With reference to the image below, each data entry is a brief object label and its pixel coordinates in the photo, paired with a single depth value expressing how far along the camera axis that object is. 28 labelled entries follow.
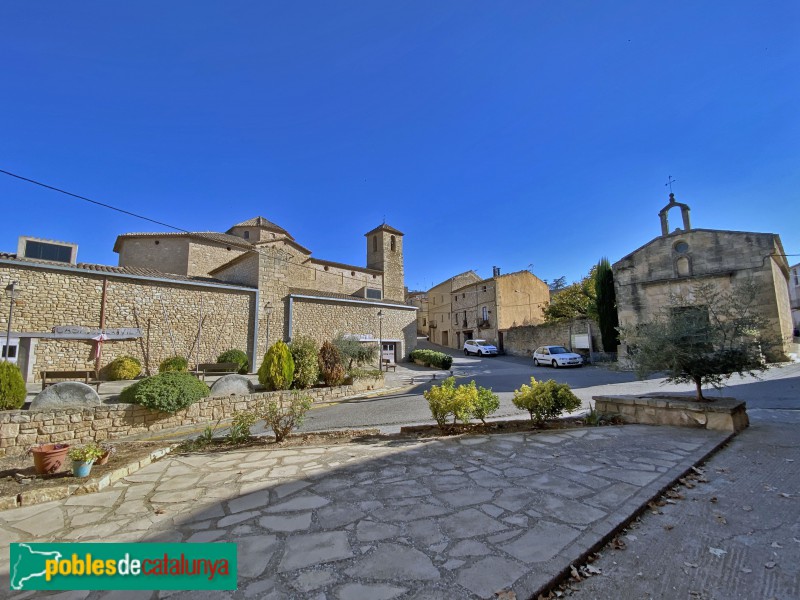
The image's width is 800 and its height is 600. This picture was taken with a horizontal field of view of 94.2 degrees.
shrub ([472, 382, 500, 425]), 6.08
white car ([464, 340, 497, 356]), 30.42
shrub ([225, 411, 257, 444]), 6.04
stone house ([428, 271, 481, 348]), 40.50
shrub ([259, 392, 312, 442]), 5.97
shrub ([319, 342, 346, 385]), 12.74
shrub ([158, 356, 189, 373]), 14.36
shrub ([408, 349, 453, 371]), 21.34
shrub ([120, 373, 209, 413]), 8.27
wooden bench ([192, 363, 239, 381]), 13.71
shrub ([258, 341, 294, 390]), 11.30
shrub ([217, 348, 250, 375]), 15.83
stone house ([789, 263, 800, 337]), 36.42
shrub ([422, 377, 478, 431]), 5.93
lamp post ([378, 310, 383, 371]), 23.01
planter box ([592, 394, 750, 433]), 5.51
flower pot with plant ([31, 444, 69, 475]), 4.65
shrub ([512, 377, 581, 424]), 6.23
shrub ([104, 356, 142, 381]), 13.38
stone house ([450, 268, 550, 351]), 32.81
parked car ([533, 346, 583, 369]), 20.91
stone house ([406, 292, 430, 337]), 47.12
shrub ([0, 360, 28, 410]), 7.30
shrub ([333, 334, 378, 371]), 17.08
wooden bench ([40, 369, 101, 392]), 9.55
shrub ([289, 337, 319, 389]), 11.98
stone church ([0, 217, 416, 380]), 12.70
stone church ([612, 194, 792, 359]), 16.36
